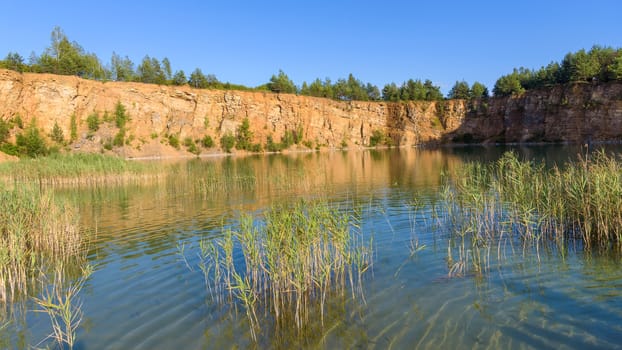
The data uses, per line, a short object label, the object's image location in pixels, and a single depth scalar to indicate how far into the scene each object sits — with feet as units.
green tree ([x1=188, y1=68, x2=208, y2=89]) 274.16
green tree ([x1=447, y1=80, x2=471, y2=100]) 314.35
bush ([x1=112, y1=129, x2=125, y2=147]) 206.79
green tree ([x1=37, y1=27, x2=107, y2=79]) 223.71
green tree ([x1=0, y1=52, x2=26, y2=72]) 210.59
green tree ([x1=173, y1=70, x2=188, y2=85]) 269.44
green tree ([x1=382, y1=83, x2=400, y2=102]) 331.98
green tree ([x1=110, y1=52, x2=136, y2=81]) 261.65
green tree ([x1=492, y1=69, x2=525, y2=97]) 270.87
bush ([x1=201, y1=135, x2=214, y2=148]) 241.74
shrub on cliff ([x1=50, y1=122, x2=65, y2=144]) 192.13
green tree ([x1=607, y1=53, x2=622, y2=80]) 206.19
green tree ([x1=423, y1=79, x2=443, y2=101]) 323.78
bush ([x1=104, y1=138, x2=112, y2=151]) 202.34
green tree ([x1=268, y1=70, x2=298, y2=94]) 302.86
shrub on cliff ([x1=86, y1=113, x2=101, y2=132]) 208.13
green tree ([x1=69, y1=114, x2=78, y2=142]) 199.89
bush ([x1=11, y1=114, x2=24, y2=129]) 188.85
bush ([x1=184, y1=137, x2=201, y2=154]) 232.32
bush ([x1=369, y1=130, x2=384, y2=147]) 301.63
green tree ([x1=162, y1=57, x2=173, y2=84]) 275.57
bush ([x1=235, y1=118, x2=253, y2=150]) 252.42
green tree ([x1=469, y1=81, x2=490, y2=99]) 303.48
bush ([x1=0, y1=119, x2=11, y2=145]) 177.66
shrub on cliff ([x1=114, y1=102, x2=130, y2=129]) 216.33
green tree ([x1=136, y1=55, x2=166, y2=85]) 267.18
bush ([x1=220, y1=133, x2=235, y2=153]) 245.04
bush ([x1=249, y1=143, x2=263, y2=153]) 253.24
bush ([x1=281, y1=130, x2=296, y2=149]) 264.72
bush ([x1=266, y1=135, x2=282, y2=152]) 257.96
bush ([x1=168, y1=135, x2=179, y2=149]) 229.45
